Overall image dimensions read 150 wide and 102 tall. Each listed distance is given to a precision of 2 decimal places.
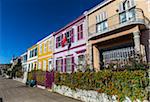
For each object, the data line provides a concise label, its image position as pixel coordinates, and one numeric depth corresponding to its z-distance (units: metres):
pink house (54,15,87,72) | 11.05
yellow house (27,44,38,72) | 20.59
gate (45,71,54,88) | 12.01
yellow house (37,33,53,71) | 15.56
